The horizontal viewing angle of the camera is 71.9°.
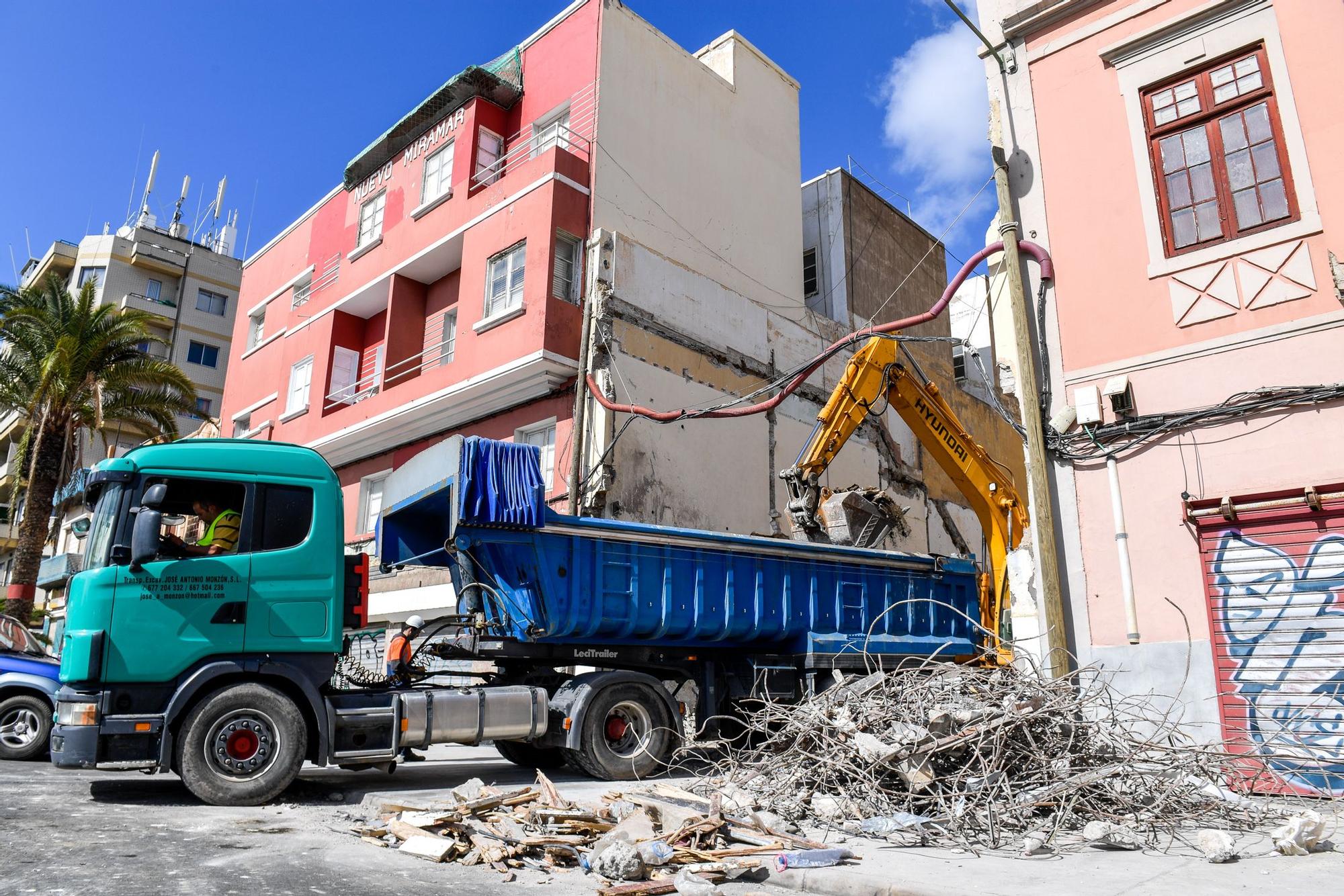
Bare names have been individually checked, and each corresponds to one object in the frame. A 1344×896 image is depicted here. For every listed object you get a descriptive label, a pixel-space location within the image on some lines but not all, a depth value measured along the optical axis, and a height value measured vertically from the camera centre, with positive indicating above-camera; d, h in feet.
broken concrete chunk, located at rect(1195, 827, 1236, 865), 17.98 -2.94
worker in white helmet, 29.22 +0.90
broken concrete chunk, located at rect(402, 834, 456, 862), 18.72 -3.23
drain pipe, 27.91 +4.20
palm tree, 71.05 +23.51
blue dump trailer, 29.37 +2.64
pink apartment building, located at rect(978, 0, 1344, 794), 25.96 +10.56
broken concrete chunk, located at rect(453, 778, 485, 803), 21.92 -2.50
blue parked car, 33.35 -0.78
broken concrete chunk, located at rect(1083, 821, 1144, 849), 19.40 -3.00
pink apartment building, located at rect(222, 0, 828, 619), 54.03 +27.43
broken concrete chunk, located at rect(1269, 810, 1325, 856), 18.31 -2.77
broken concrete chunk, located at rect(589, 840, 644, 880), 16.62 -3.10
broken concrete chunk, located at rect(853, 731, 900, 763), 21.27 -1.37
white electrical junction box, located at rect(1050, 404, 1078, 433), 30.07 +8.54
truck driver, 25.61 +4.24
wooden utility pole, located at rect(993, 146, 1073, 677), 28.60 +6.89
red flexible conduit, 31.83 +14.08
